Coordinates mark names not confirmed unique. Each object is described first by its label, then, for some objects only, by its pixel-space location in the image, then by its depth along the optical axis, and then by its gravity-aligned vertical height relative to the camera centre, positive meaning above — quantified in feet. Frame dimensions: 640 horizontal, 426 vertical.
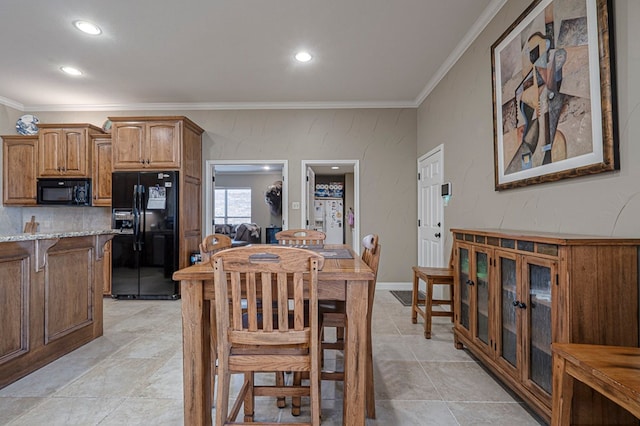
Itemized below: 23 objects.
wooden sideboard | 4.38 -1.44
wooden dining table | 4.63 -1.79
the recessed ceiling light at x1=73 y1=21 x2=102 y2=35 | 8.84 +5.69
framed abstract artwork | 4.94 +2.38
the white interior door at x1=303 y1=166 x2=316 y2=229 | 15.40 +0.89
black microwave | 13.71 +1.26
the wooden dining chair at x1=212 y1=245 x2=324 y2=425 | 4.07 -1.48
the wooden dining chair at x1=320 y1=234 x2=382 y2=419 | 5.49 -1.89
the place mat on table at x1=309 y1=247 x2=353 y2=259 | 6.42 -0.82
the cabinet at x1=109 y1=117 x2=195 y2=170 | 12.99 +3.26
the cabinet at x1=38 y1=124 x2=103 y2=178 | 13.62 +3.16
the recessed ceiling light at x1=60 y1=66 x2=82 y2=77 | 11.57 +5.74
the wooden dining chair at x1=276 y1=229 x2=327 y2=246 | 9.17 -0.60
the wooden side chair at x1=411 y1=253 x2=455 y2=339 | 9.02 -2.02
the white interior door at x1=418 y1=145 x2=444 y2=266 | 12.30 +0.30
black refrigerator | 12.82 -0.53
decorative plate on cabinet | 14.85 +4.61
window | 29.68 +1.25
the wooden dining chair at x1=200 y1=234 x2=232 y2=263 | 6.15 -0.58
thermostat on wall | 11.30 +1.03
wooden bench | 3.14 -1.78
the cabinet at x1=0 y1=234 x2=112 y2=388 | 6.55 -1.98
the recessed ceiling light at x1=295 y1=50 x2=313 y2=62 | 10.54 +5.68
